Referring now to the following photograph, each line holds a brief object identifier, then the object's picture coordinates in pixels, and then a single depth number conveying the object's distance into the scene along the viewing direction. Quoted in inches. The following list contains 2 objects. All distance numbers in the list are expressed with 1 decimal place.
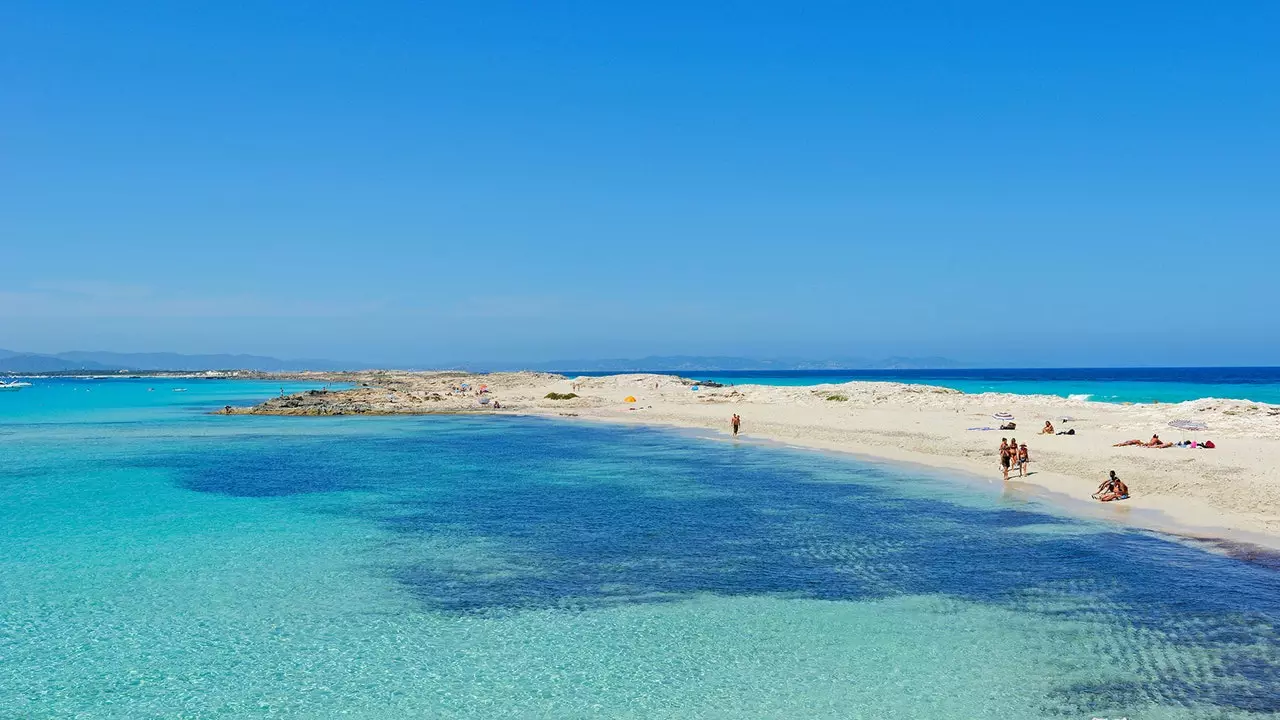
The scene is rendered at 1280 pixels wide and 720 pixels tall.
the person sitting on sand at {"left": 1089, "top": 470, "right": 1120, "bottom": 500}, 1040.2
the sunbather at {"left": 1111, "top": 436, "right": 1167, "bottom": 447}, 1334.9
